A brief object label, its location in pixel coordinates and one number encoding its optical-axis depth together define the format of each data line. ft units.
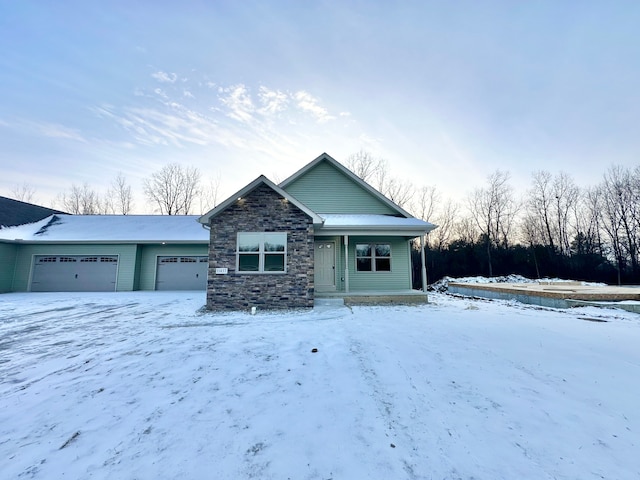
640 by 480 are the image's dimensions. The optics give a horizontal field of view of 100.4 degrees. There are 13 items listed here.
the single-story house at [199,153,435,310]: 28.58
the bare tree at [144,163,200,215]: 87.76
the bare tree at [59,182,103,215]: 93.18
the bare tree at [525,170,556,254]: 82.58
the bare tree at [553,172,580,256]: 80.79
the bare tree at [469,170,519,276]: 84.33
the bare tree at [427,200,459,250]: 86.99
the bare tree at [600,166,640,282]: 68.18
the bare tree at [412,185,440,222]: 86.07
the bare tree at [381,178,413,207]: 82.12
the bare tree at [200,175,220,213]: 90.48
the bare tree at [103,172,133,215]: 92.89
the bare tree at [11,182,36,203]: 92.48
